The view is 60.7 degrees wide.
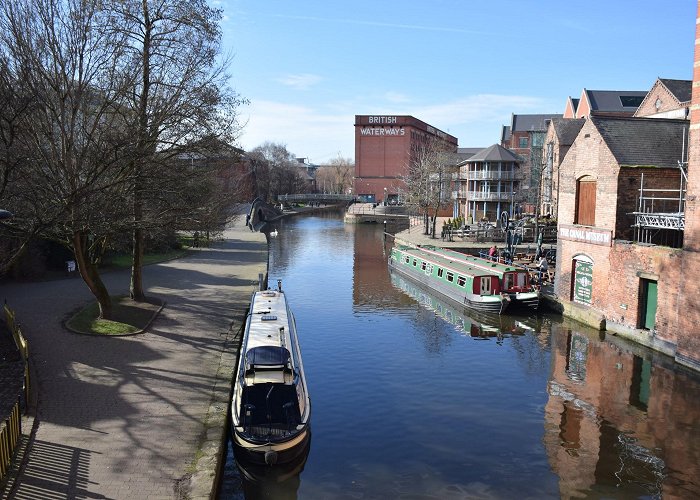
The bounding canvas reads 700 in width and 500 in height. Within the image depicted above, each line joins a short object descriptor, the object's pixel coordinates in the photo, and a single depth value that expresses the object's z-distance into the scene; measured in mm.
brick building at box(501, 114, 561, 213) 67000
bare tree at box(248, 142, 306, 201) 106938
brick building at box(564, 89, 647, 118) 75875
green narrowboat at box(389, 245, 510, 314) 28547
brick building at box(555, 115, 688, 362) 21641
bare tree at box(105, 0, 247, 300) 19344
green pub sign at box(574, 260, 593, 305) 25969
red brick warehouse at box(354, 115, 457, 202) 114938
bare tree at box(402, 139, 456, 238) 63562
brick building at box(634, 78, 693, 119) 51688
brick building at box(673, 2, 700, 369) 19016
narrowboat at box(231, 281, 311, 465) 12492
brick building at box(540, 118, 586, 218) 59094
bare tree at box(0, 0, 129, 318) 15078
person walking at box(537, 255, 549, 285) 31931
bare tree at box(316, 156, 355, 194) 167250
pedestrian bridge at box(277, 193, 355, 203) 114456
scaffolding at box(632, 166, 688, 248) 23031
